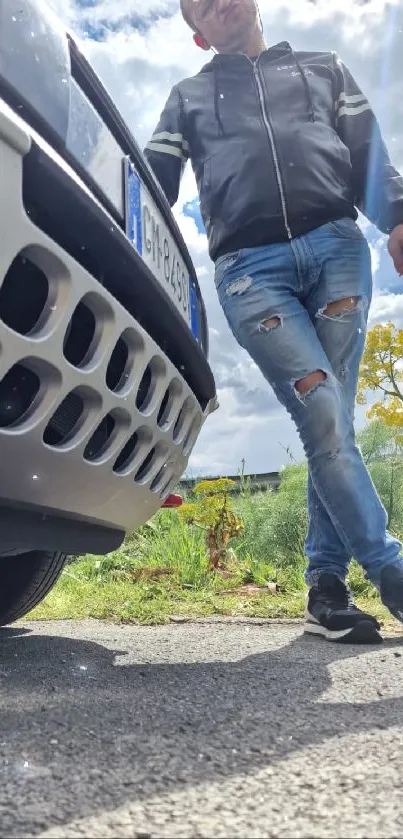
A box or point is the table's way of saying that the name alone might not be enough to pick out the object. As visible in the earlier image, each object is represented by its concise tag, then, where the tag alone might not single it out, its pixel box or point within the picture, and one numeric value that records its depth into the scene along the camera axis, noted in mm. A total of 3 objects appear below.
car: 1135
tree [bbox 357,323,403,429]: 9391
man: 2014
